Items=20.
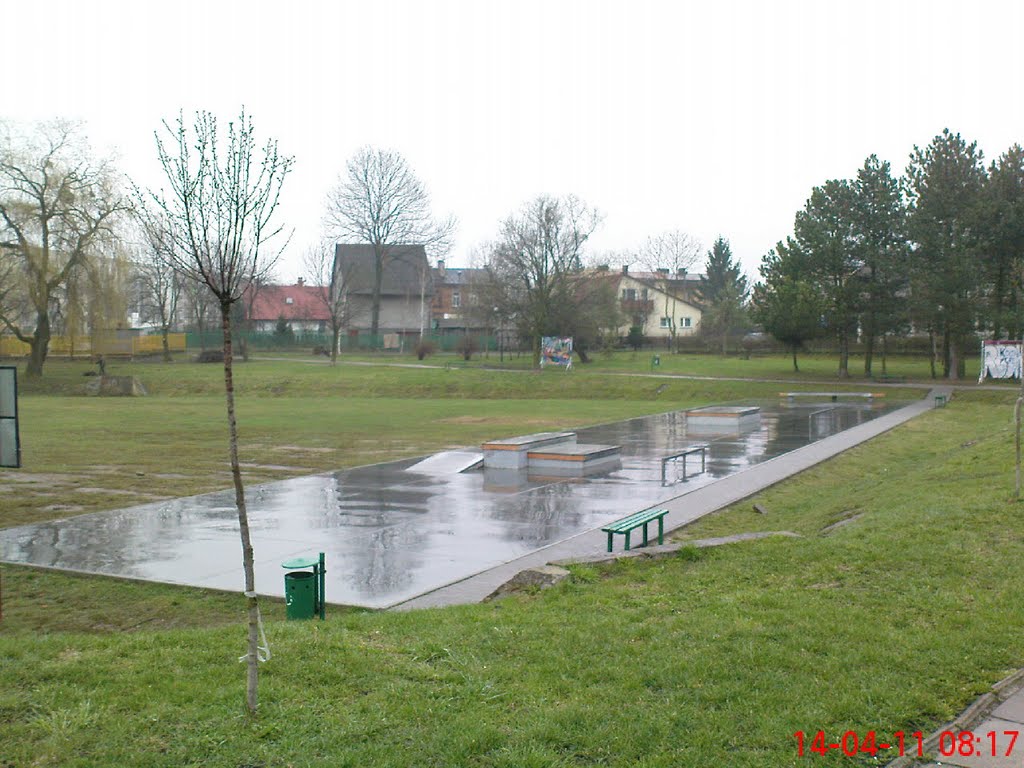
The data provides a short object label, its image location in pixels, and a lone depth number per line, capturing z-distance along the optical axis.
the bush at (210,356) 68.94
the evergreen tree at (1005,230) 43.25
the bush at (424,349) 73.69
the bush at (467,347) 71.44
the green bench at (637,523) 11.48
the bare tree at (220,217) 5.48
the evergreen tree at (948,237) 44.44
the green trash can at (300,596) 9.18
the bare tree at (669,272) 99.78
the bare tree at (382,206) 80.38
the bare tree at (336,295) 68.56
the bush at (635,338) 83.56
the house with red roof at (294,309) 100.19
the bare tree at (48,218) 51.94
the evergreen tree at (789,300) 49.78
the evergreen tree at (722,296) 79.88
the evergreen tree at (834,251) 50.00
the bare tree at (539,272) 66.31
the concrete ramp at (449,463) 21.45
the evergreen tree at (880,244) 49.19
